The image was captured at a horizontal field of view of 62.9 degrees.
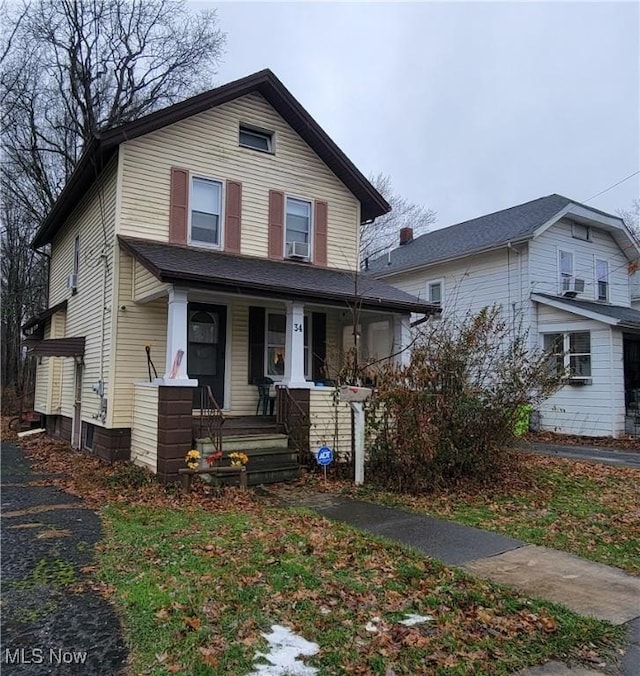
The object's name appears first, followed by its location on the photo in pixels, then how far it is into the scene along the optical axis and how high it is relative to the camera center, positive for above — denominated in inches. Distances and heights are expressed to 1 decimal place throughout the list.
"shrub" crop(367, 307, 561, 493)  300.5 -12.7
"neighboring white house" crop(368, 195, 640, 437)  598.2 +136.9
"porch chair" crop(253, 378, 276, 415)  435.5 -11.2
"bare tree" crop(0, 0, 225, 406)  766.5 +473.3
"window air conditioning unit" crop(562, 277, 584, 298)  683.4 +133.0
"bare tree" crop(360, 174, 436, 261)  1317.7 +427.1
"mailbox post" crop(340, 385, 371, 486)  317.1 -16.9
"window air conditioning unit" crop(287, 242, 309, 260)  469.4 +119.7
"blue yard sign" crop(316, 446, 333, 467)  331.0 -45.9
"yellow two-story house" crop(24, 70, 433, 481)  362.6 +79.5
